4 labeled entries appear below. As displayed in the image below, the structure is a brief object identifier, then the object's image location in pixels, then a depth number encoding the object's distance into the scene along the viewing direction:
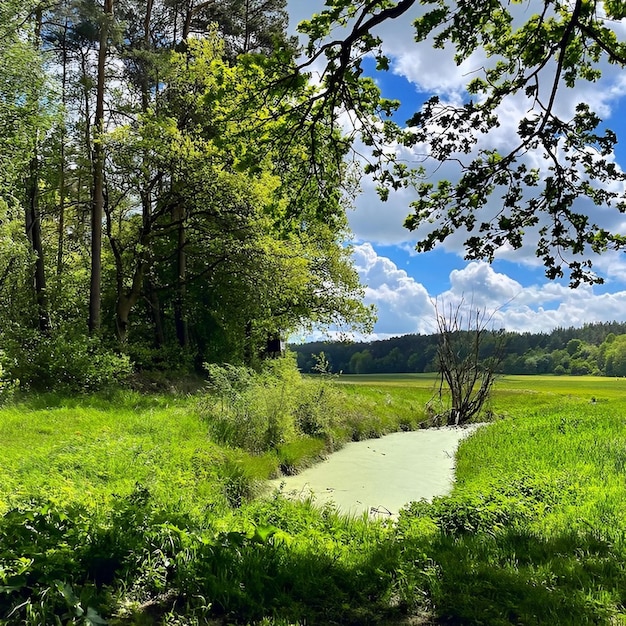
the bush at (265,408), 10.83
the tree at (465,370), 20.70
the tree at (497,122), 6.23
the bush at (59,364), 13.07
